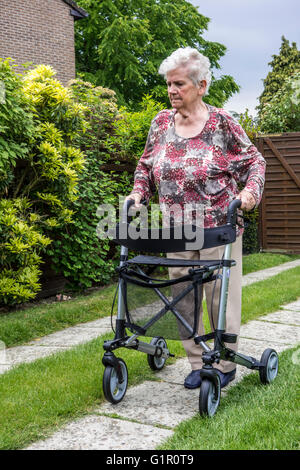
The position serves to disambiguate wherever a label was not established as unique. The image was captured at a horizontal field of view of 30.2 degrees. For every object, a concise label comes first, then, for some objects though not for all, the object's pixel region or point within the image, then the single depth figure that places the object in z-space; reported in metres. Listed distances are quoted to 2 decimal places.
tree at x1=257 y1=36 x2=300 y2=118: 34.16
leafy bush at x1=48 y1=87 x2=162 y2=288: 6.16
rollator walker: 2.77
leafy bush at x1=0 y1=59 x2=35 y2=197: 4.88
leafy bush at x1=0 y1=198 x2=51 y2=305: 5.11
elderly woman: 3.01
